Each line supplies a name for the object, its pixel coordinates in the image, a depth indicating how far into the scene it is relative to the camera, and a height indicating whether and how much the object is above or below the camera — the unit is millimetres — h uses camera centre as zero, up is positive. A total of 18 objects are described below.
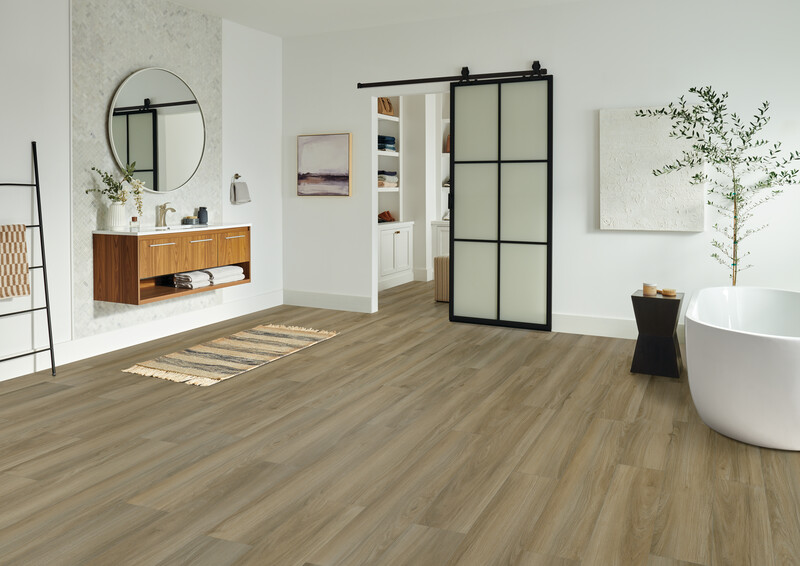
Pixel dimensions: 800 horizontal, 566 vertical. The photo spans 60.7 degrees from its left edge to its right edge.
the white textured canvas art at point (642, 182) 5137 +340
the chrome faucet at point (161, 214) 5352 +102
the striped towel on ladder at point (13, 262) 4074 -211
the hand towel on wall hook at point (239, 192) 6164 +316
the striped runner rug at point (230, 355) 4426 -913
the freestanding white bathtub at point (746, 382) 3006 -715
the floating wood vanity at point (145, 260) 4773 -243
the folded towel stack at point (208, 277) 5223 -394
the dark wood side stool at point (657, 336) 4410 -714
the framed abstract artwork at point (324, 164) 6609 +611
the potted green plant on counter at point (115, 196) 4875 +223
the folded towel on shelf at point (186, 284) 5223 -436
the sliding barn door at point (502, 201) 5684 +214
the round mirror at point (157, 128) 5027 +764
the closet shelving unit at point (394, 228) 8086 -17
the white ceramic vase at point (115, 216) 4879 +79
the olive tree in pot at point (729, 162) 4867 +465
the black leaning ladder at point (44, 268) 4305 -258
